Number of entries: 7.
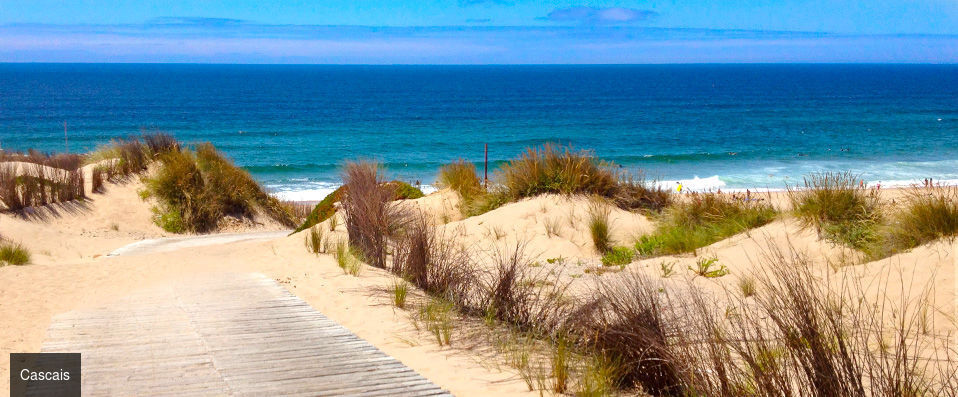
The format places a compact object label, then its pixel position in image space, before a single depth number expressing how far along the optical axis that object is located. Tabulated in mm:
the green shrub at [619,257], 10273
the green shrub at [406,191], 17234
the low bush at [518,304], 6293
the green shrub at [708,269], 9086
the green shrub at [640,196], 13586
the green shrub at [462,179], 15391
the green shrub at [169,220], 18875
